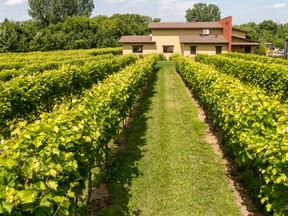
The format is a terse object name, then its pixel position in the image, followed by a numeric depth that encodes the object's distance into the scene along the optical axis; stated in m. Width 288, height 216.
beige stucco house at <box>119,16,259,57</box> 44.50
